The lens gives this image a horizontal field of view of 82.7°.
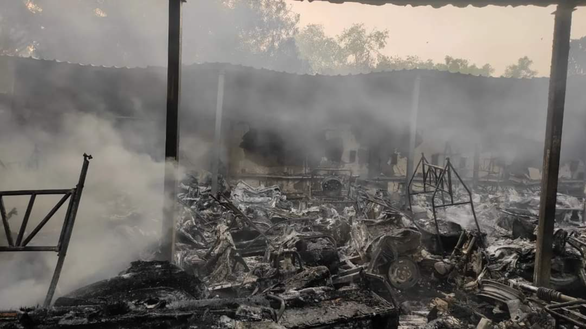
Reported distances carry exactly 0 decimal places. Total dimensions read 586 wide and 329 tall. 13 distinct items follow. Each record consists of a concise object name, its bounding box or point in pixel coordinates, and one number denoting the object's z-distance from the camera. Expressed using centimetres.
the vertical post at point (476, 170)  1443
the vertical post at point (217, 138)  1183
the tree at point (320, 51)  4147
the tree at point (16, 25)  1865
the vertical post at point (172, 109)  479
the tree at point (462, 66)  4241
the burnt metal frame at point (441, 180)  729
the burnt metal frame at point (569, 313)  344
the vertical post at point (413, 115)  1198
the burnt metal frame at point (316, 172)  1413
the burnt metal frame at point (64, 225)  364
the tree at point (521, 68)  4506
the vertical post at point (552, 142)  505
